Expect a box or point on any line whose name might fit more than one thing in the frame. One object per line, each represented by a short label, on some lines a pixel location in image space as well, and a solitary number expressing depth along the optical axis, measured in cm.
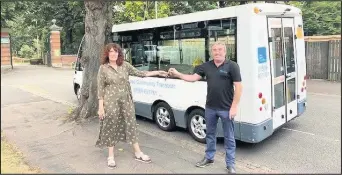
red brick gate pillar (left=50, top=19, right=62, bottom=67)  3022
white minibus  541
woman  484
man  454
